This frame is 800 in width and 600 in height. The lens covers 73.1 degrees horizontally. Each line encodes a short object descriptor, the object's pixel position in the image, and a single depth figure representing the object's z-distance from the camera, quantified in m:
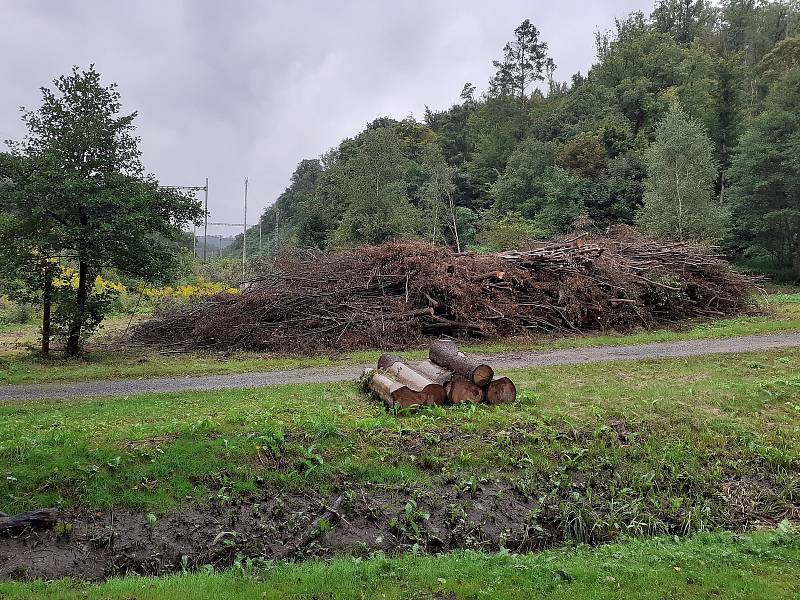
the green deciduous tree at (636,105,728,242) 29.59
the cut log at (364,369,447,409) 7.91
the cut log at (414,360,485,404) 8.16
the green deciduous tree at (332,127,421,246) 34.56
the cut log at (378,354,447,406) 8.03
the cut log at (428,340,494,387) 8.16
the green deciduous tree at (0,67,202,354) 12.81
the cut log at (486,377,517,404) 8.23
